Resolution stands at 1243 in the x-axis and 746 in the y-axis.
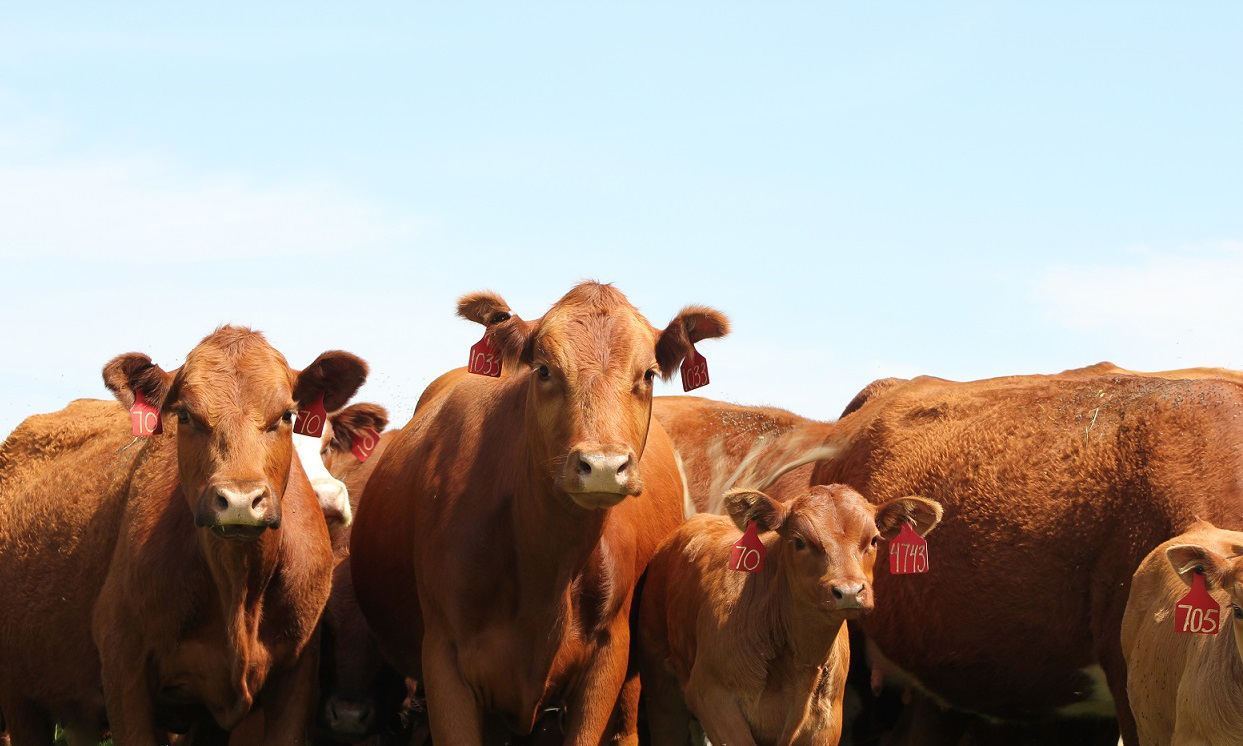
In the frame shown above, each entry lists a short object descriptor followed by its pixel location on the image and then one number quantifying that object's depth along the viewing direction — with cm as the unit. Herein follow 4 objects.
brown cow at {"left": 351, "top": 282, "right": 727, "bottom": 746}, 1535
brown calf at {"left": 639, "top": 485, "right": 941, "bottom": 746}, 1639
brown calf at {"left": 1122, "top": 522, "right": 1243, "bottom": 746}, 1520
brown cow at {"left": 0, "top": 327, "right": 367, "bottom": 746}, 1591
